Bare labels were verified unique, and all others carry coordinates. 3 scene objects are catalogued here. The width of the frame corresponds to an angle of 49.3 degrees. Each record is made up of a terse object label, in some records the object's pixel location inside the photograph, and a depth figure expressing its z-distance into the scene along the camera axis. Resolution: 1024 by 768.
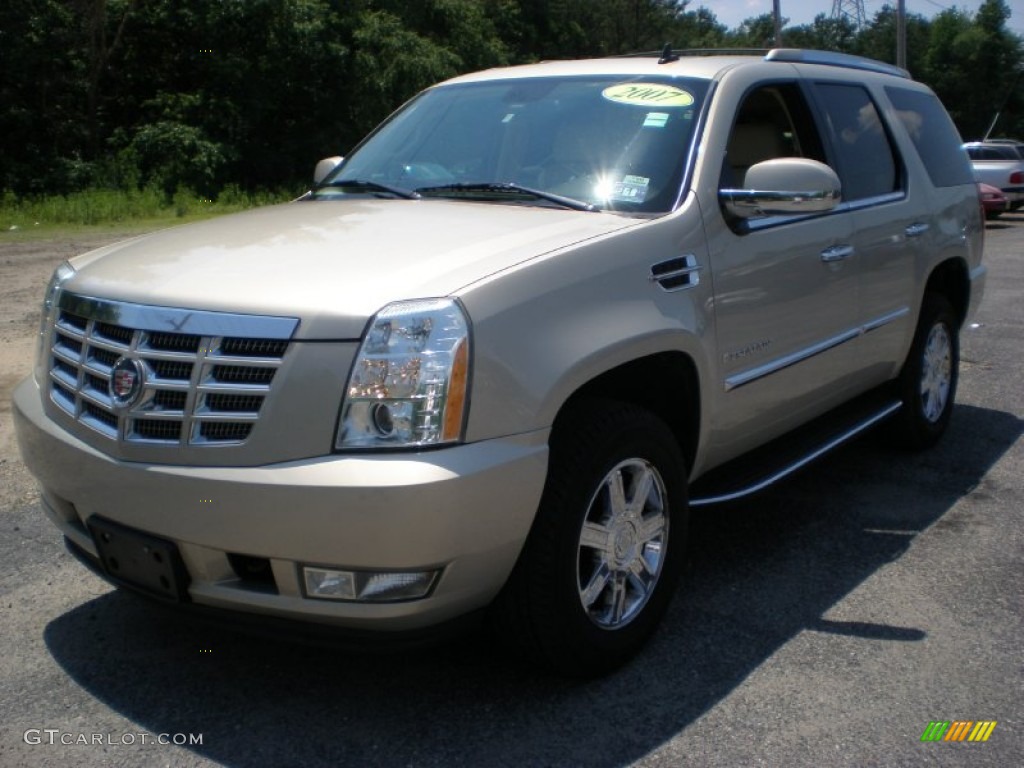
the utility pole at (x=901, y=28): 33.53
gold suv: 2.84
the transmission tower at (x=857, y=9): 55.80
